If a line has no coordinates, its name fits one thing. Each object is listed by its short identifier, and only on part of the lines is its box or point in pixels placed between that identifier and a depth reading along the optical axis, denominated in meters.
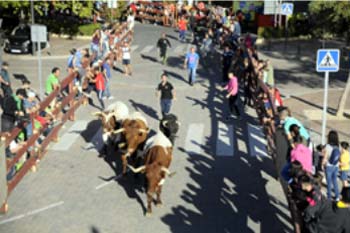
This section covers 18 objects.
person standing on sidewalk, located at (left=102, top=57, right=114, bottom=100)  21.82
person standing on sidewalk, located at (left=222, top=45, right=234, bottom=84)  24.69
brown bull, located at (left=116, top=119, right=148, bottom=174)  13.82
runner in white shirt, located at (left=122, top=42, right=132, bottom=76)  25.88
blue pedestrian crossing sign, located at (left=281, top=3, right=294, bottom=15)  31.92
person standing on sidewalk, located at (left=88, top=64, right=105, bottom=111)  20.61
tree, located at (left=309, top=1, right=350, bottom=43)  20.59
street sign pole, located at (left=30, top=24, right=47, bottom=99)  19.47
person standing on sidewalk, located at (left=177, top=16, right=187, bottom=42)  38.03
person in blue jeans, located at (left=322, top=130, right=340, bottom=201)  12.70
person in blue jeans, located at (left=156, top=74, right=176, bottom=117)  18.51
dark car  32.18
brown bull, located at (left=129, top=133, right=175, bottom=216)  11.87
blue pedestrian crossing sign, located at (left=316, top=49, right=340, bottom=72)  14.25
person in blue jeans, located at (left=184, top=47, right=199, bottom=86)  24.12
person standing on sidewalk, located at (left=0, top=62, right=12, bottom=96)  19.58
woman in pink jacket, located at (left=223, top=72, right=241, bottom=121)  19.09
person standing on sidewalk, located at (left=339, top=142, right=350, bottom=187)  12.92
